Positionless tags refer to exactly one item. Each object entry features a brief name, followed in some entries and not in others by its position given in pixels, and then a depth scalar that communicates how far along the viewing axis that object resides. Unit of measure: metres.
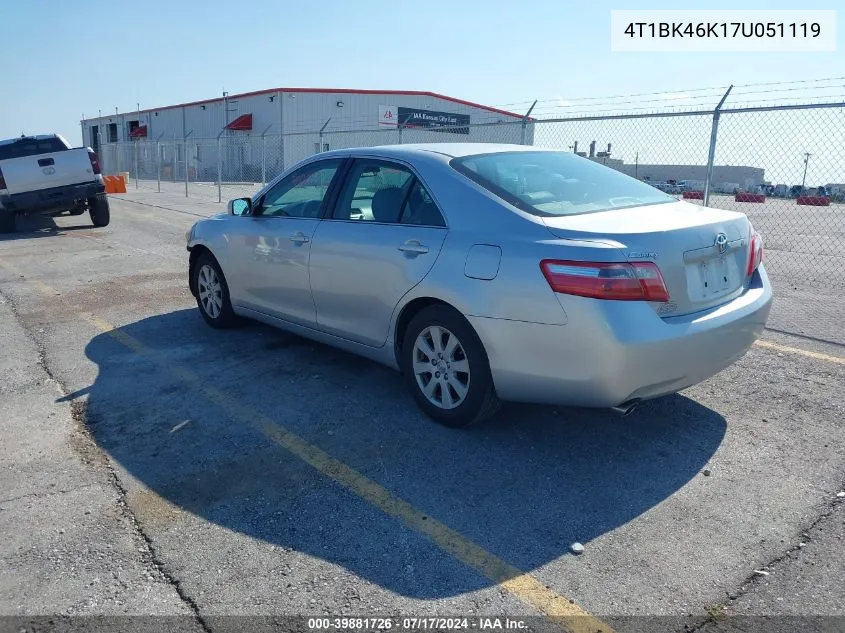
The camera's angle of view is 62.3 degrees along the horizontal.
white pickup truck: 12.49
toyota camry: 3.36
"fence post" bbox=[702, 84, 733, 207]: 8.37
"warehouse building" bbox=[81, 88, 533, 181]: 39.28
